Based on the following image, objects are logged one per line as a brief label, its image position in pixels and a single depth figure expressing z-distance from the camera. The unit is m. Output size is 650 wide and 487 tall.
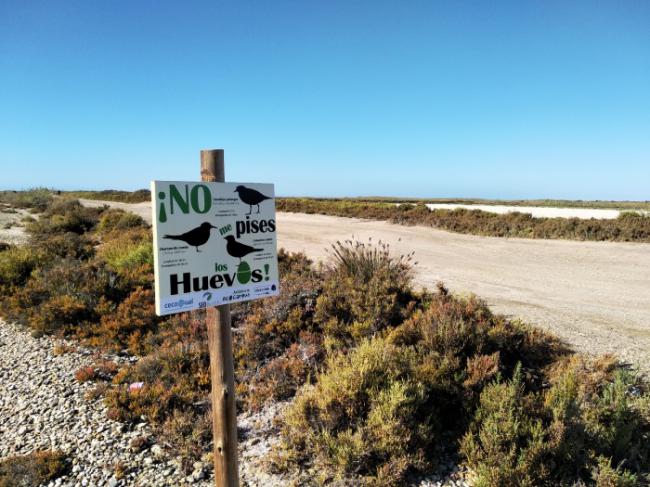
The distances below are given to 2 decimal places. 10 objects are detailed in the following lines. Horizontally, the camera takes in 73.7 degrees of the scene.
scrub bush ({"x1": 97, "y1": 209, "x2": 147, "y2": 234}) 19.33
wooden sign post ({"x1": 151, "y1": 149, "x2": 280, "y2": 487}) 2.65
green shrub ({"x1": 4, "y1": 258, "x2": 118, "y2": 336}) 7.71
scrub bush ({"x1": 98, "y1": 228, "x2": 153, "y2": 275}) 10.48
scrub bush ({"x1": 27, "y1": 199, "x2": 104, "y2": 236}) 19.64
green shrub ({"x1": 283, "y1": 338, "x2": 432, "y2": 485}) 3.82
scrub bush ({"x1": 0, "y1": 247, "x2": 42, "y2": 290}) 10.00
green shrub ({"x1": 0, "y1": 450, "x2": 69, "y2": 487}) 4.05
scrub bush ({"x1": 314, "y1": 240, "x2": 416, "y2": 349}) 6.04
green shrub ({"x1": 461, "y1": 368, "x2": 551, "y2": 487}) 3.45
